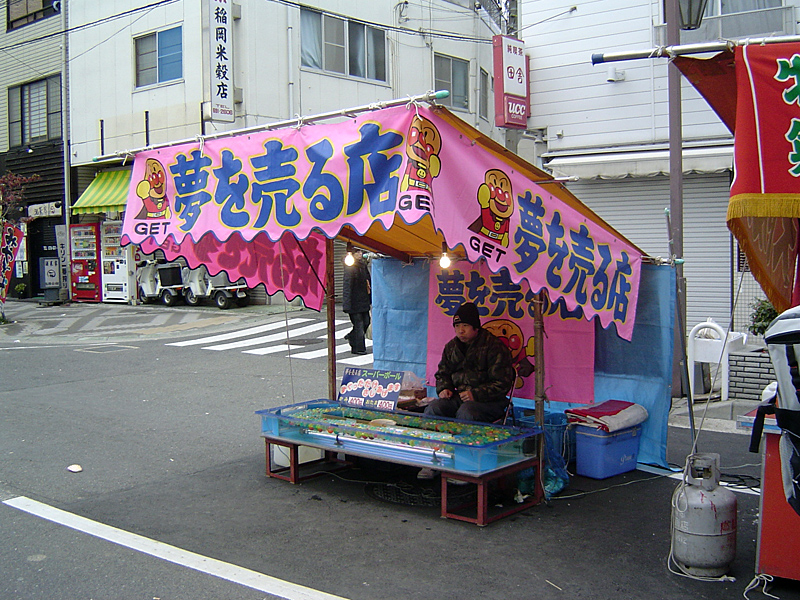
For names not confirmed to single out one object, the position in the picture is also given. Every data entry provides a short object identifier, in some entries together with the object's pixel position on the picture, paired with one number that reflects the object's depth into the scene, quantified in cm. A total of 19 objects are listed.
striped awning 2291
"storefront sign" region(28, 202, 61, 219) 2625
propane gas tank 441
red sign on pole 1457
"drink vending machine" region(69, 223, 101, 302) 2546
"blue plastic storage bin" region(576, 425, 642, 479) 645
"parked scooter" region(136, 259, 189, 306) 2339
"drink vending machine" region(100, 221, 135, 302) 2462
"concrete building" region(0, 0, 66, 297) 2603
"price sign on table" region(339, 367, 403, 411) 684
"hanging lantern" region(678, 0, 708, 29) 816
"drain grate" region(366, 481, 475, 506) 604
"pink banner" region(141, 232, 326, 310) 713
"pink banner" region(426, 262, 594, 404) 721
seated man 646
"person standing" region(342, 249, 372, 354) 1402
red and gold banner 377
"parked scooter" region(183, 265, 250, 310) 2219
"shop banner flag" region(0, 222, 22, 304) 1945
